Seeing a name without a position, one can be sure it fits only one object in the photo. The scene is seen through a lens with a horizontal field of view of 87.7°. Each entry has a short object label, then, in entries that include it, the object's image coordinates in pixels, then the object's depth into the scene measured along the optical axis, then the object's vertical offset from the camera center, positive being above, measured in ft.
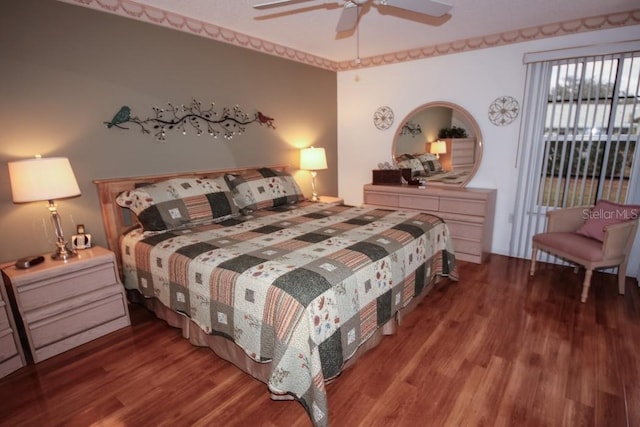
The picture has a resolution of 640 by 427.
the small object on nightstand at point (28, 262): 6.88 -2.26
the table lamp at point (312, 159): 13.48 -0.63
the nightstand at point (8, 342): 6.36 -3.61
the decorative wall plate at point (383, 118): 14.51 +0.99
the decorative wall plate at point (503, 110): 11.57 +0.91
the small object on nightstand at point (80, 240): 8.02 -2.11
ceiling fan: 6.53 +2.67
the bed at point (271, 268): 5.17 -2.33
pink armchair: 8.66 -2.92
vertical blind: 9.91 +0.01
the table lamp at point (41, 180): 6.72 -0.57
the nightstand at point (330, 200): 13.25 -2.27
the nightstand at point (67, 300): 6.64 -3.13
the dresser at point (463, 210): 11.62 -2.59
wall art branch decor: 9.05 +0.81
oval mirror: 12.66 -0.21
